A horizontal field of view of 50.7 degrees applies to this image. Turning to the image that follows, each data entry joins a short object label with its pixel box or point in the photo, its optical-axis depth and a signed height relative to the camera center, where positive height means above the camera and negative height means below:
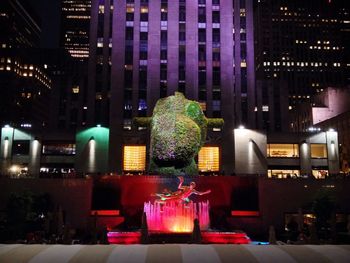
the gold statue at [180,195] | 29.08 -1.51
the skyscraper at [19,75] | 123.81 +36.07
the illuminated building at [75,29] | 195.25 +78.00
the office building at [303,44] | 142.25 +53.24
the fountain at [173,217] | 28.95 -3.28
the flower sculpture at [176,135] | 33.72 +3.74
